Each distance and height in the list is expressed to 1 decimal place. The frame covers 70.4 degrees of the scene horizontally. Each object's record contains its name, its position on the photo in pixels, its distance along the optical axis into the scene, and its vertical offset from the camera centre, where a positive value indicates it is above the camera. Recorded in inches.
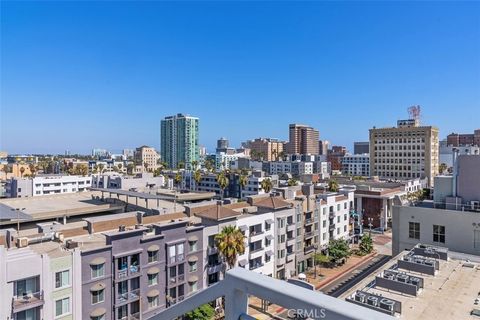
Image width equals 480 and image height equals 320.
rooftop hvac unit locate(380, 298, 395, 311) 709.9 -302.5
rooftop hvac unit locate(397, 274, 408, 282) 872.3 -302.3
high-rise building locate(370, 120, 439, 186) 5068.9 +132.4
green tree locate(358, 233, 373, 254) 2691.9 -671.8
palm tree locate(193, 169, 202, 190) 4660.4 -220.9
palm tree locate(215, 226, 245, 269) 1628.9 -397.4
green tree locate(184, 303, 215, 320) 1424.7 -646.3
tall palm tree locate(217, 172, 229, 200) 4121.8 -241.4
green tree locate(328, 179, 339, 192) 3247.3 -252.4
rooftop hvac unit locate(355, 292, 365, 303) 754.8 -307.9
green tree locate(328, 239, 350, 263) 2386.8 -635.8
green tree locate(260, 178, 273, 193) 3757.4 -268.7
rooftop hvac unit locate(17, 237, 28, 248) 1278.3 -306.9
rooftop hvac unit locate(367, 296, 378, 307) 733.0 -306.6
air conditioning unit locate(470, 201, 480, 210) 1253.7 -162.3
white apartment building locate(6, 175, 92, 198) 3973.9 -293.8
